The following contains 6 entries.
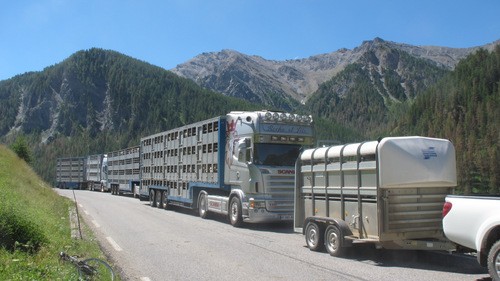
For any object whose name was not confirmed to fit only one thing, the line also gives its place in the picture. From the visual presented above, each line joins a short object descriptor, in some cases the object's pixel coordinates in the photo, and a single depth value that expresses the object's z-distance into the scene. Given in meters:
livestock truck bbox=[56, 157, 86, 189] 62.19
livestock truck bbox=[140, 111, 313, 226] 15.67
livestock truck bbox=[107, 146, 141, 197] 34.41
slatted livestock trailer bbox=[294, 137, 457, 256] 9.15
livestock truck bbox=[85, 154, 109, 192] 49.79
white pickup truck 7.02
